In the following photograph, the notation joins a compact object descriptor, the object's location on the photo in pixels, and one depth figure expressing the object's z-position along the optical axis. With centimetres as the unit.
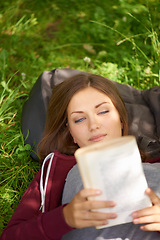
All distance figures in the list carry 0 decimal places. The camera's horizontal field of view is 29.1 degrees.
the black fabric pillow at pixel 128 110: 259
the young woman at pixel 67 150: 150
